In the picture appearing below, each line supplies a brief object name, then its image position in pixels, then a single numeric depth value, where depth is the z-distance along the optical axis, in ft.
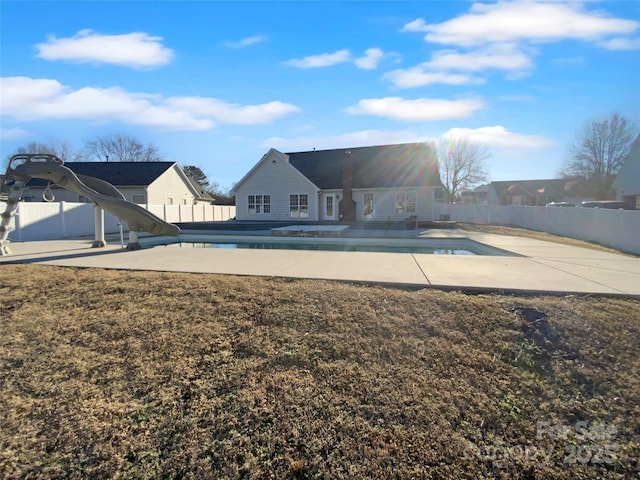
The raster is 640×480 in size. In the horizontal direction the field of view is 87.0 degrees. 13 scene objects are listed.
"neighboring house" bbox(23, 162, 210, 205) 91.35
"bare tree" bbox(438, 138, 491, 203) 152.66
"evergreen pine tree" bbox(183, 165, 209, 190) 171.32
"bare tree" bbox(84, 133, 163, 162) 157.58
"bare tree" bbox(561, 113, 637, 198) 133.49
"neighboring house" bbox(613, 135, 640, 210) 80.33
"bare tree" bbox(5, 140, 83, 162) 139.03
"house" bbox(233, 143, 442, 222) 72.95
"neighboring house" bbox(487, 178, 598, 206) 147.95
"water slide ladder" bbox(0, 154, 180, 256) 33.06
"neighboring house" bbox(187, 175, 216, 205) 118.73
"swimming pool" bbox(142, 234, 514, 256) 37.17
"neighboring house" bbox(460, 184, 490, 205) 197.26
